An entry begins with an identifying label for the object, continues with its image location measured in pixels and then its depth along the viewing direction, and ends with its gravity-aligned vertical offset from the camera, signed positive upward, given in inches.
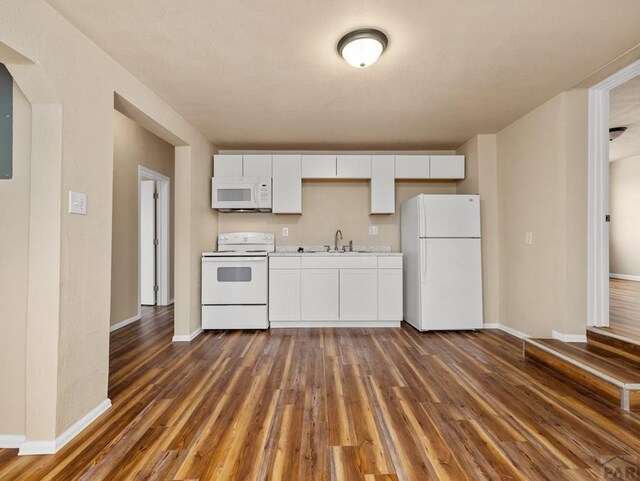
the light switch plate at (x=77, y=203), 67.6 +9.0
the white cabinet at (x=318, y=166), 157.6 +39.8
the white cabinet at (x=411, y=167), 159.0 +39.8
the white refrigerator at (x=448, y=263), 140.6 -9.0
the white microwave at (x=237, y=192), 152.9 +25.5
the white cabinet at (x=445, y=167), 159.0 +40.0
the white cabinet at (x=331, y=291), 147.7 -23.2
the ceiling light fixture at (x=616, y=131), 160.7 +59.8
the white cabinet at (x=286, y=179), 157.2 +33.0
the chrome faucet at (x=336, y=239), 167.0 +2.3
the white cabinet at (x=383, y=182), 158.6 +31.9
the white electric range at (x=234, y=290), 142.9 -22.4
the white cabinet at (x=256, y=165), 156.9 +40.0
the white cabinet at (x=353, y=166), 157.8 +39.9
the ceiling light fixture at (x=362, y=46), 74.1 +49.3
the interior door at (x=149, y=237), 196.5 +3.6
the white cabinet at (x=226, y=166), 156.6 +39.4
